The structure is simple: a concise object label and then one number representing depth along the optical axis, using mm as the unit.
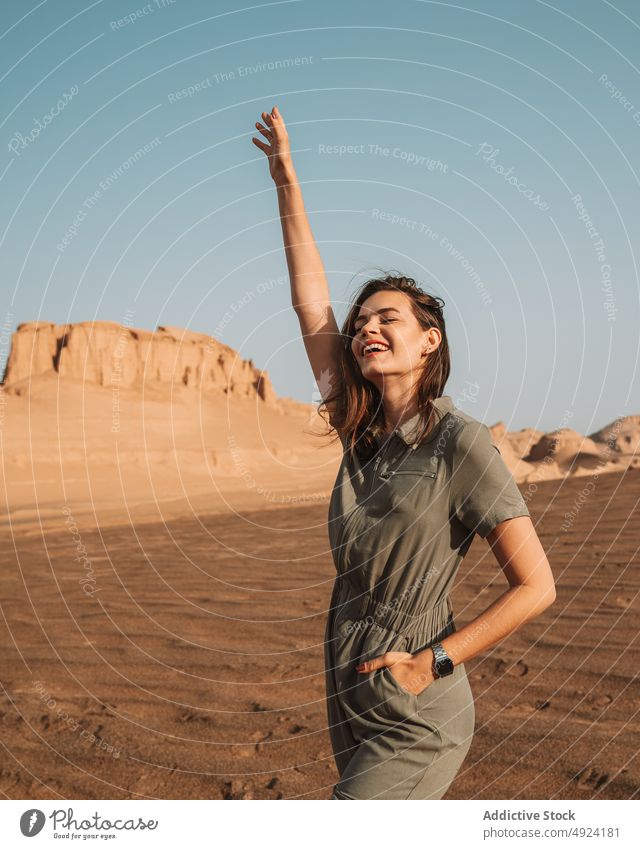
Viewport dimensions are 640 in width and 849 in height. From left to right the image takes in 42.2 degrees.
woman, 2027
